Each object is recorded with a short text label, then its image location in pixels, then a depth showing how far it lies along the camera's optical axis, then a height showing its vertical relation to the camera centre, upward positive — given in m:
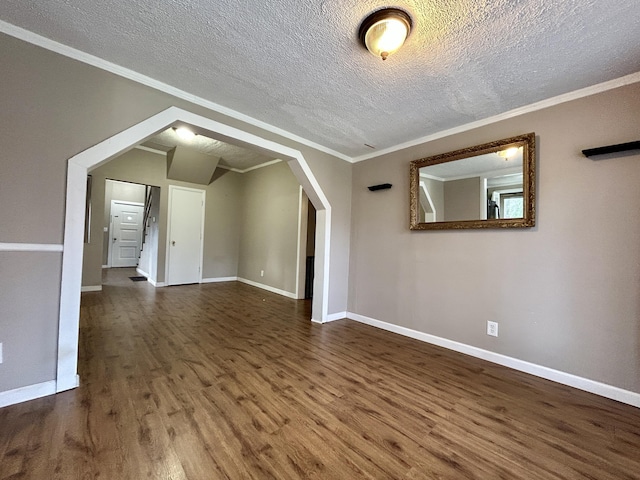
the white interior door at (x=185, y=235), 5.56 +0.12
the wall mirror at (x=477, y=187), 2.32 +0.63
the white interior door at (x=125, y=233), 8.07 +0.19
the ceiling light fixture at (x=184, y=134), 4.16 +1.73
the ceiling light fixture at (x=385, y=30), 1.42 +1.23
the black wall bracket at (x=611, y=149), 1.83 +0.76
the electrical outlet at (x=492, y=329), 2.48 -0.75
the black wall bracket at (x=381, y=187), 3.38 +0.79
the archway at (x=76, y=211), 1.80 +0.19
